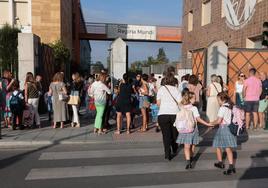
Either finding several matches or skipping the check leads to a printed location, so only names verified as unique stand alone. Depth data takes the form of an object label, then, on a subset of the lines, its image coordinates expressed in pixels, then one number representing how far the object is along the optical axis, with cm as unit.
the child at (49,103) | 1290
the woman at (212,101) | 1136
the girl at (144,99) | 1139
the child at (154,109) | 1250
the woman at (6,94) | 1180
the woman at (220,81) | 1171
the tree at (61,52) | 2547
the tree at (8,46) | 2078
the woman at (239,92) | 1352
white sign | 4652
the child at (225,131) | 700
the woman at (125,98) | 1073
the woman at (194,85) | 1081
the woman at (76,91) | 1218
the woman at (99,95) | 1081
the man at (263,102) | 1249
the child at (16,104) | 1130
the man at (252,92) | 1185
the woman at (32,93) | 1159
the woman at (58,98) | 1159
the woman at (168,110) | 788
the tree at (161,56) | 8212
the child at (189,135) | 719
